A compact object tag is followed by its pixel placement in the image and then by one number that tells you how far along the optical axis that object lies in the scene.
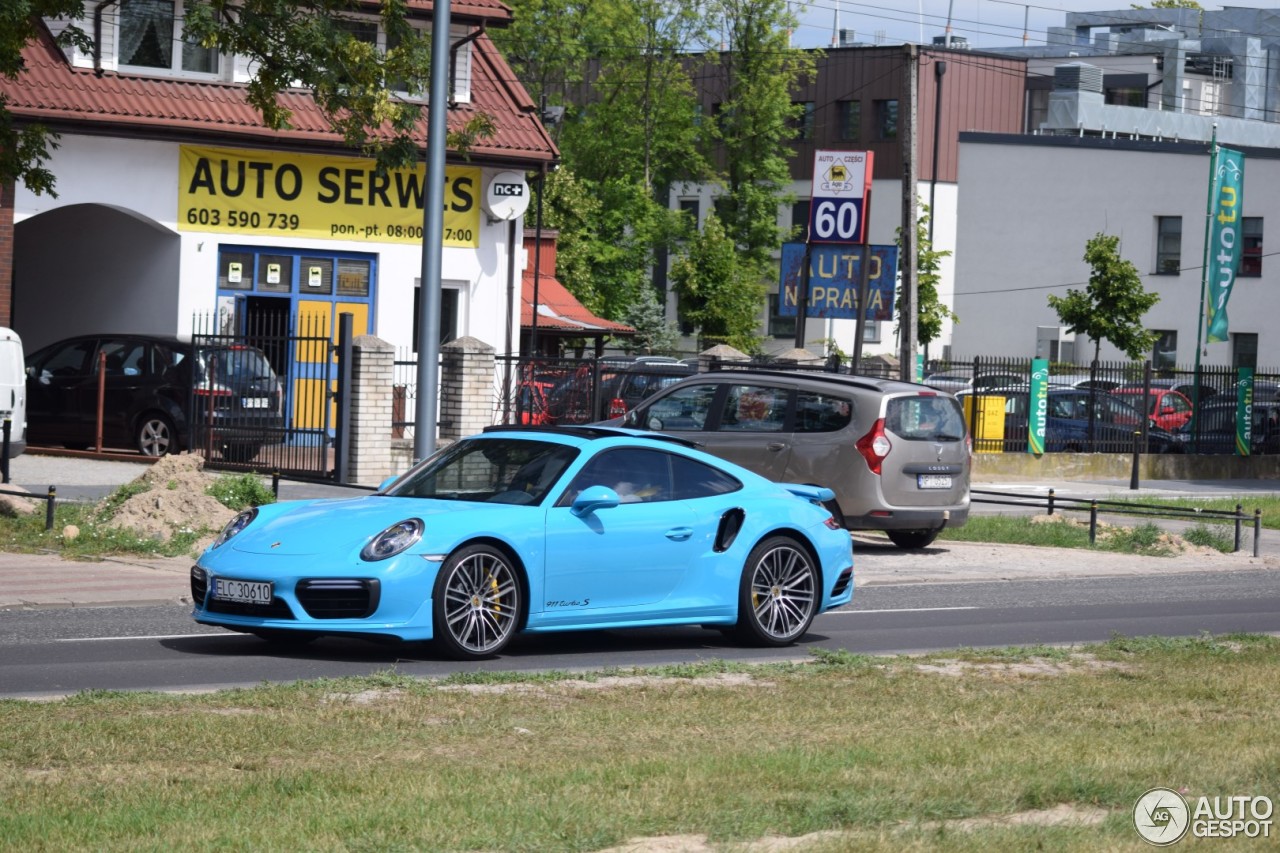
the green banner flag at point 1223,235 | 43.44
